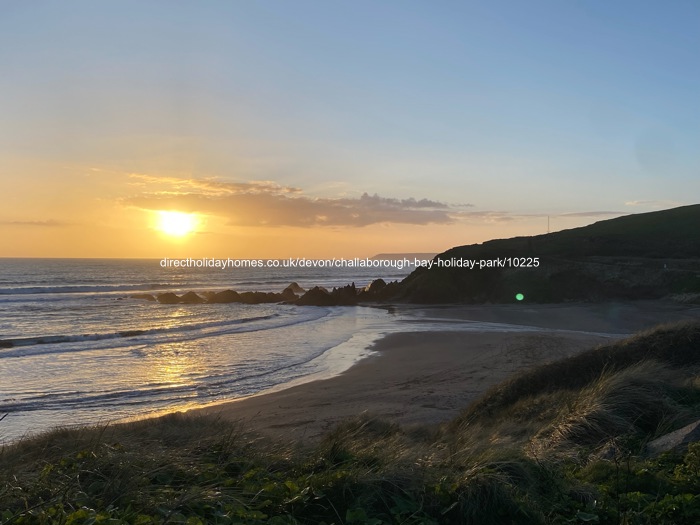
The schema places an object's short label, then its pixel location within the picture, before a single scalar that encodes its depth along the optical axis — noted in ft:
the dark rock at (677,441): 18.48
